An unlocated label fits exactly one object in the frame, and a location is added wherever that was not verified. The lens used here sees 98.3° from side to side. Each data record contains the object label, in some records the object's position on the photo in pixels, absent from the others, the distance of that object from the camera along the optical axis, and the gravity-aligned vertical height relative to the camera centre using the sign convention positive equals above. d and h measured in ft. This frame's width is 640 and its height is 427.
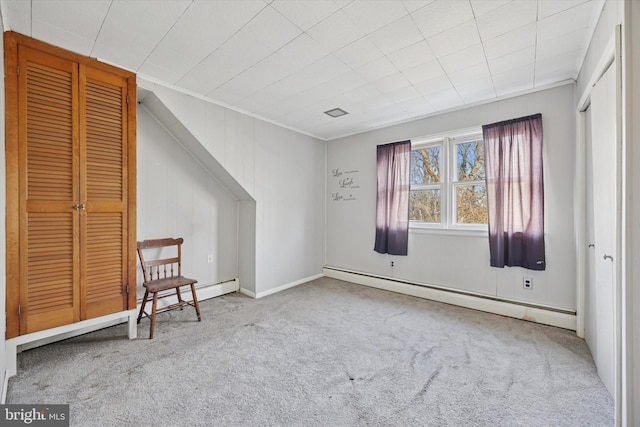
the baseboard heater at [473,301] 8.74 -3.28
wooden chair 8.51 -2.00
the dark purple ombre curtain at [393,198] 12.21 +0.68
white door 5.31 -0.16
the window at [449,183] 10.93 +1.27
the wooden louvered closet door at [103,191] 7.02 +0.62
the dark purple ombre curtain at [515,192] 9.09 +0.73
